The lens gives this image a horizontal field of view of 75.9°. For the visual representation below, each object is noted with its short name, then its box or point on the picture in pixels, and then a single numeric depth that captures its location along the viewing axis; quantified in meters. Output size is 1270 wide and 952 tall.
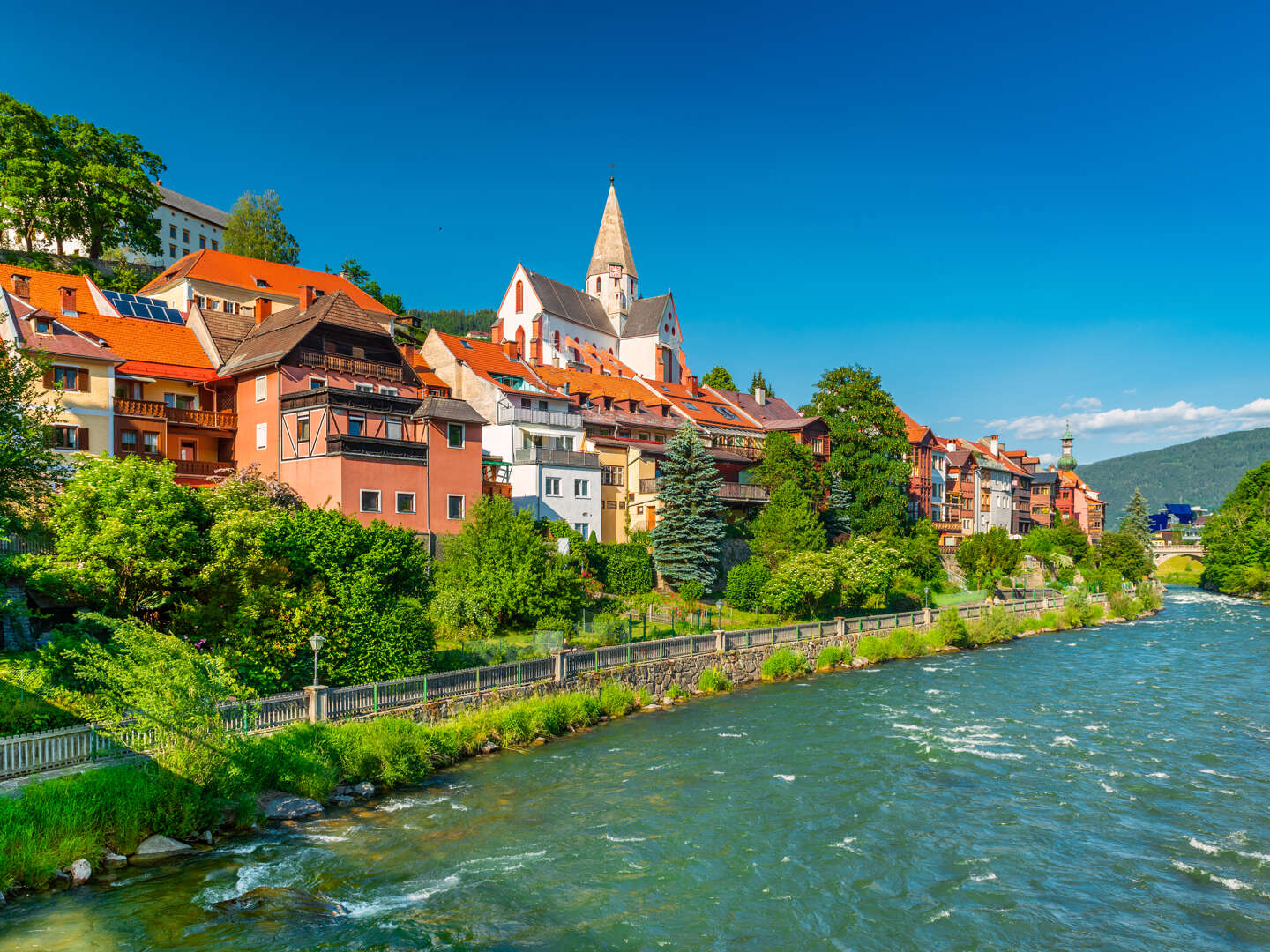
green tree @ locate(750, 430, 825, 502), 60.44
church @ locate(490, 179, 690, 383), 84.56
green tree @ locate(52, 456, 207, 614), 23.64
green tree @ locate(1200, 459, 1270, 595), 81.19
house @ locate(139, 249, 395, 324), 58.62
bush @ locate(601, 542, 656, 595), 49.75
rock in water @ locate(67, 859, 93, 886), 16.17
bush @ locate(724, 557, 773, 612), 51.31
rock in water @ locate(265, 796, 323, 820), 20.28
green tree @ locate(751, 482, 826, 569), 53.69
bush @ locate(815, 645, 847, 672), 43.69
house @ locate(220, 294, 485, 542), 40.09
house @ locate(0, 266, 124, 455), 38.06
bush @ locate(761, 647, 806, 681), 40.47
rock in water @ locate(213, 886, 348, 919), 15.42
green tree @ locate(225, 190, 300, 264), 82.62
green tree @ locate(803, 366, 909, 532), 63.22
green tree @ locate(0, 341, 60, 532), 24.83
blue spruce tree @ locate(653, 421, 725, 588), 51.62
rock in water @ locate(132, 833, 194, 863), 17.50
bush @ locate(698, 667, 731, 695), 37.22
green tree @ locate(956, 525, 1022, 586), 73.38
